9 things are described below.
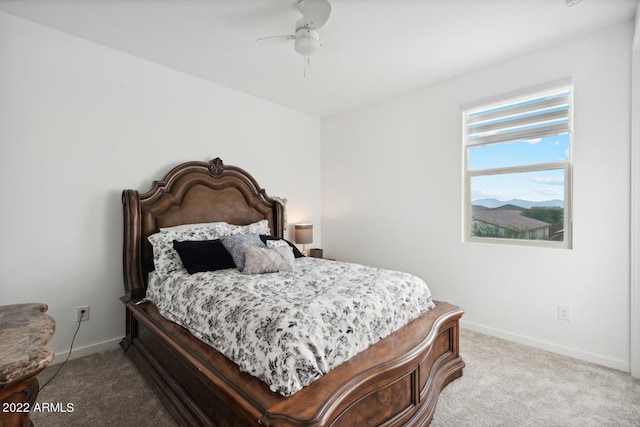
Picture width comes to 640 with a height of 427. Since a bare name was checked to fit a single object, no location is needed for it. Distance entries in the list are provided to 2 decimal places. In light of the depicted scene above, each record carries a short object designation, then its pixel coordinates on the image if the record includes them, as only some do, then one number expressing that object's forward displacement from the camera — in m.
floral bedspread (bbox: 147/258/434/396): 1.39
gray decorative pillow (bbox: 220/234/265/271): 2.59
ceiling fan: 1.99
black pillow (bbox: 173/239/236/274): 2.48
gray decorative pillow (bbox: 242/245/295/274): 2.45
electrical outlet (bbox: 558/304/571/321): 2.56
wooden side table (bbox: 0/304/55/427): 0.92
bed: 1.30
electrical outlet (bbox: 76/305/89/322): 2.54
